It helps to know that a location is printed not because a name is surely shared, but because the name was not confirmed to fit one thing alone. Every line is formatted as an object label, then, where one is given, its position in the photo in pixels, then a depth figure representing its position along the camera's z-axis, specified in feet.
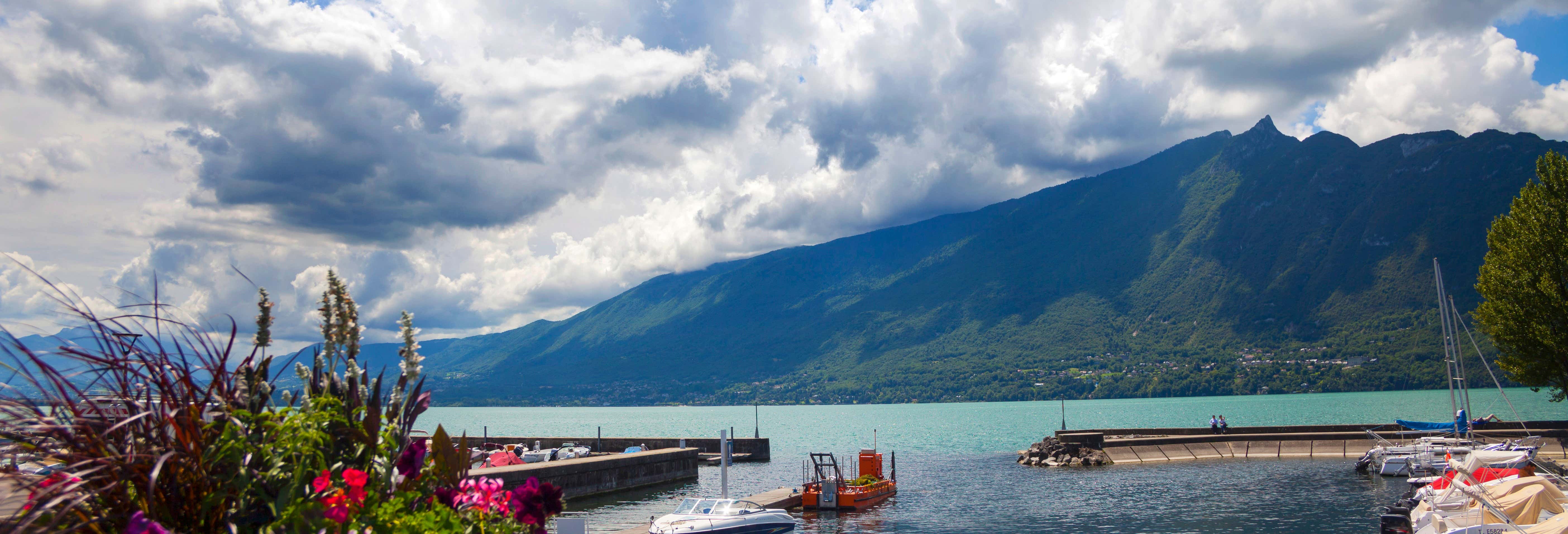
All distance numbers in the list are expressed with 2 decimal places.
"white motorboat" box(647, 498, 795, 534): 80.59
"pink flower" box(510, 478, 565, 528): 22.00
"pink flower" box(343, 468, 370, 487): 17.85
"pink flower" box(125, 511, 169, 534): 15.42
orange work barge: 117.29
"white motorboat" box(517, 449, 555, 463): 179.42
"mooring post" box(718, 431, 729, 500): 93.20
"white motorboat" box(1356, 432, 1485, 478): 123.44
